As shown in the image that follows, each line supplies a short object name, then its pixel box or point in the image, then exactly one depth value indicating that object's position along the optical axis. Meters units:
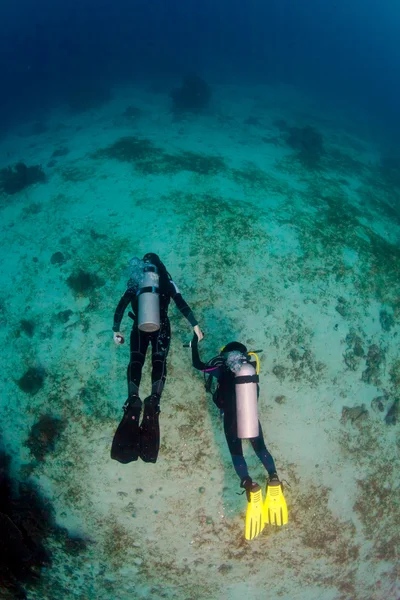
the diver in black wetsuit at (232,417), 4.94
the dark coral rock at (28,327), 7.31
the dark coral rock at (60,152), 13.77
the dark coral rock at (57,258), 8.51
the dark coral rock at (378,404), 6.89
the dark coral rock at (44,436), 6.08
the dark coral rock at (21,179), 11.88
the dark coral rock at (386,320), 7.72
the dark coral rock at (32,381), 6.59
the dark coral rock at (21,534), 5.52
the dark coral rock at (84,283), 7.64
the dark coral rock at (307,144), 14.83
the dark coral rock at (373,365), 7.07
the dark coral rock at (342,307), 7.55
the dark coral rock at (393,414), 6.92
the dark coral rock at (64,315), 7.32
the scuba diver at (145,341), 4.55
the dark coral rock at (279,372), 6.59
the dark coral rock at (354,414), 6.62
